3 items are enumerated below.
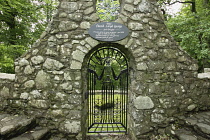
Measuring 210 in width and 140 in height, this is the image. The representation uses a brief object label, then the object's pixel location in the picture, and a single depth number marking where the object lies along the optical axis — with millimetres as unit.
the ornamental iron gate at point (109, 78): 3145
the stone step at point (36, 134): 2176
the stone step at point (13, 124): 2006
